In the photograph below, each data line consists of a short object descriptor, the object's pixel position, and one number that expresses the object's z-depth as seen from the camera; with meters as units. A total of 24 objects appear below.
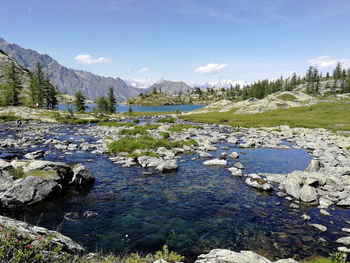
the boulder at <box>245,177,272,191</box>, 19.82
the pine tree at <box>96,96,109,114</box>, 127.31
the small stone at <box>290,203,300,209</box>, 16.44
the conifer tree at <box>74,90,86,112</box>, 120.04
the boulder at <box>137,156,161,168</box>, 26.81
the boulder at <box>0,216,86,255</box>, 7.21
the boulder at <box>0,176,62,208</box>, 14.84
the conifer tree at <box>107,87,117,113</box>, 144.12
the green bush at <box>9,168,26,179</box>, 17.34
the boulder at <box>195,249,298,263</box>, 7.86
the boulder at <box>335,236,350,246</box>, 11.84
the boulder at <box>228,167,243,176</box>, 23.82
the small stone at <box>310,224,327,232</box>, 13.27
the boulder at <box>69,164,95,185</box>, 20.16
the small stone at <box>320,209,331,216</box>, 15.29
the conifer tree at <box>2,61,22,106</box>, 95.54
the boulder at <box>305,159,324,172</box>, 24.08
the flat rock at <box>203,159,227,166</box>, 27.85
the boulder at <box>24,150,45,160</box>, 27.60
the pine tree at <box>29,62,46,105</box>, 111.62
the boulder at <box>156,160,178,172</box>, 25.20
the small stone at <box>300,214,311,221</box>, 14.63
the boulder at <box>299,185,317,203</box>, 17.28
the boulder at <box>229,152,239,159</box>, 32.02
